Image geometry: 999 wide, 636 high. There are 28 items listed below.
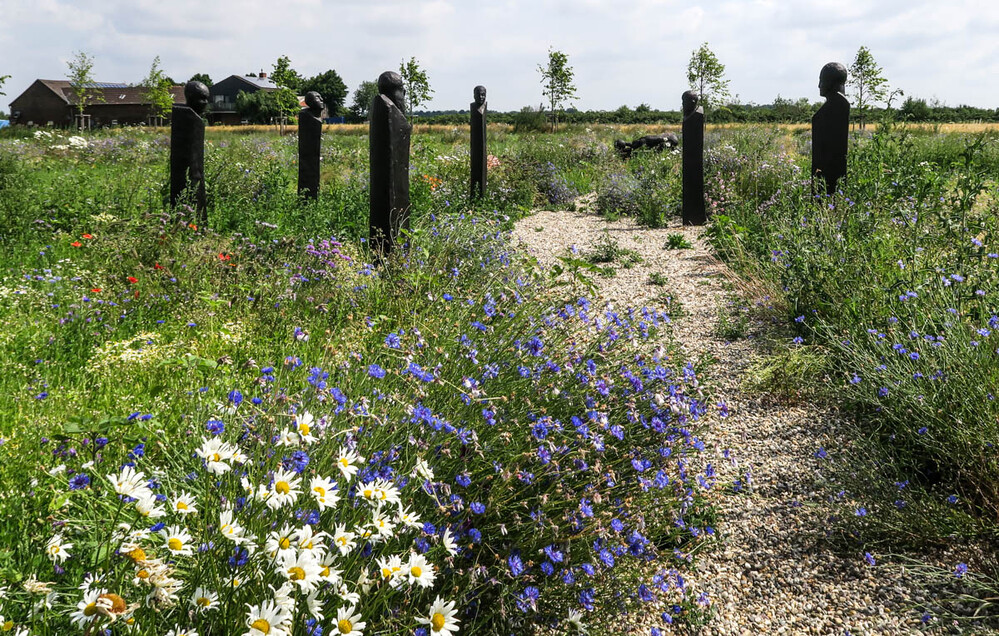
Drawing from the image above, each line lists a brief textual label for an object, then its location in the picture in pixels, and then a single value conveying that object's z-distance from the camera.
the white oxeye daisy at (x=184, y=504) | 1.37
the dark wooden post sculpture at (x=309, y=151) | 9.00
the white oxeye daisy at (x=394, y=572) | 1.37
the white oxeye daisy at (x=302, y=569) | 1.23
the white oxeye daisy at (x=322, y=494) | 1.41
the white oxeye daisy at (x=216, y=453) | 1.44
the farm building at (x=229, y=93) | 65.44
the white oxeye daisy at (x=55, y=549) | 1.50
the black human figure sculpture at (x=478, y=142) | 10.89
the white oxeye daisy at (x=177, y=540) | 1.33
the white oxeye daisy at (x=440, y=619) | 1.39
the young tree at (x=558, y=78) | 27.42
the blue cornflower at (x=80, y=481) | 1.78
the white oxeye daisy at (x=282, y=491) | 1.40
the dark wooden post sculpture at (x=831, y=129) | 7.90
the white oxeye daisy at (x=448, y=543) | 1.66
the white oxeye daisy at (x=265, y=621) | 1.22
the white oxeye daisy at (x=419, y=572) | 1.42
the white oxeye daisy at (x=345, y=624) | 1.24
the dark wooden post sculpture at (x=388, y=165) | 6.12
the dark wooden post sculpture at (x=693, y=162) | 10.00
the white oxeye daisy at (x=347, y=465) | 1.47
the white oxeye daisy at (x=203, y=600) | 1.36
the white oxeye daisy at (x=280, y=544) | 1.32
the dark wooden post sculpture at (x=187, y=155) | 6.90
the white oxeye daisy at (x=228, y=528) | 1.31
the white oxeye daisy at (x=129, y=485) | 1.23
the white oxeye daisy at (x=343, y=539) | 1.39
